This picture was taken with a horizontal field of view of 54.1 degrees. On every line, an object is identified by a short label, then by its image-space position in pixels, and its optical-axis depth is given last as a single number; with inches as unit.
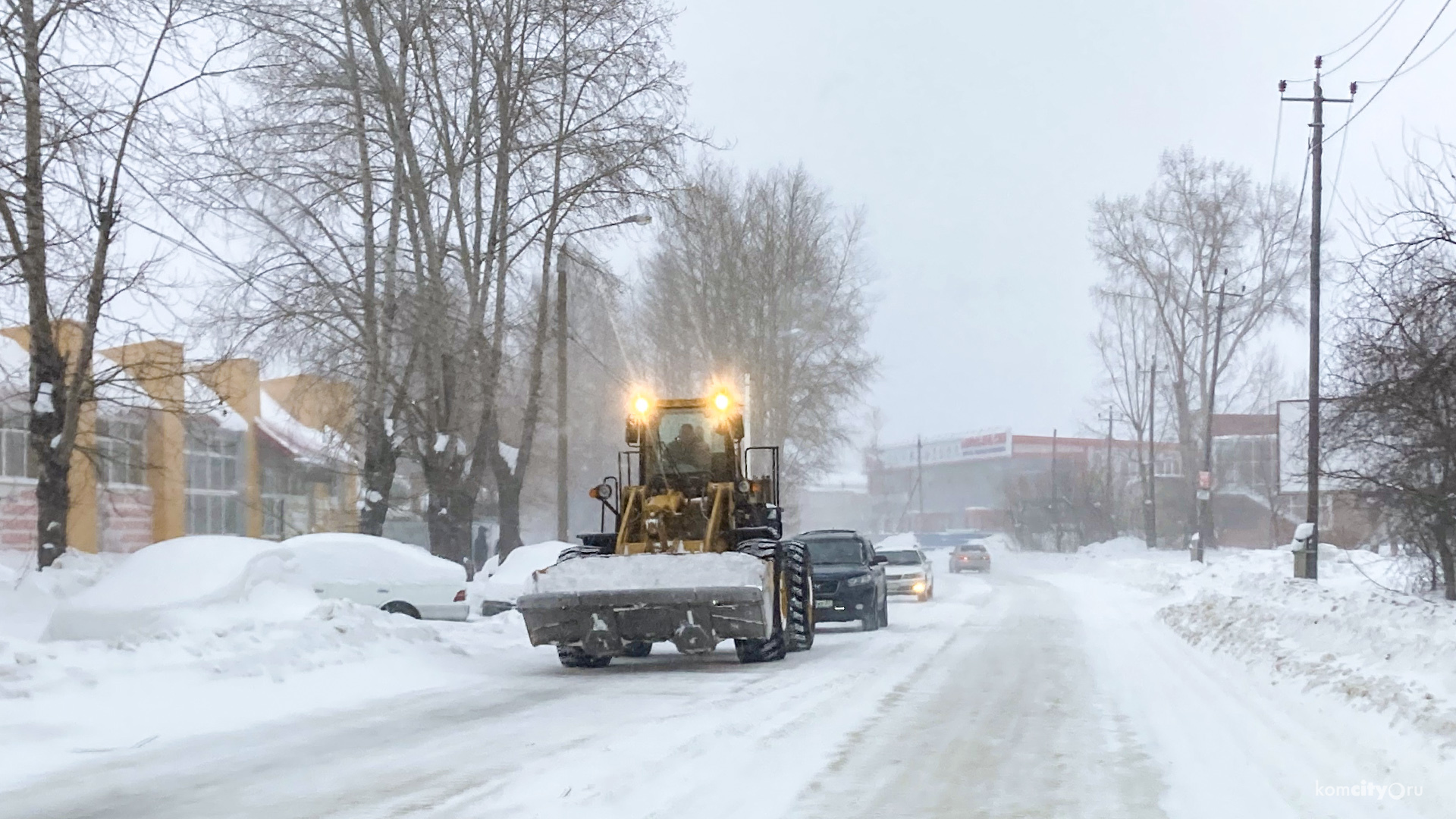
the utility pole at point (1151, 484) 2409.4
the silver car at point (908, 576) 1323.8
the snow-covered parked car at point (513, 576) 888.3
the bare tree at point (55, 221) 566.9
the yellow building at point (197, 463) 889.5
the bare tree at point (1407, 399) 671.1
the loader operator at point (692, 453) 672.4
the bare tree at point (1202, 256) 2082.9
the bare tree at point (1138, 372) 2450.8
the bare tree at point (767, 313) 1932.8
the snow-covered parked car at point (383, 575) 772.0
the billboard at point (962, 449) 4901.6
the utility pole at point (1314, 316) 1111.6
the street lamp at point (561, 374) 1141.7
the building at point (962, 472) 4618.6
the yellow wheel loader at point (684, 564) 572.1
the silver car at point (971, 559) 2365.9
